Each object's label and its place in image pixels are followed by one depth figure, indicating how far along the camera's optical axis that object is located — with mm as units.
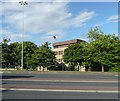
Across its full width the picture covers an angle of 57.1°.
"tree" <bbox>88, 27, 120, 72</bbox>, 22990
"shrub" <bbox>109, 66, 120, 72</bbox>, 20597
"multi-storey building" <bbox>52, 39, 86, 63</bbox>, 34848
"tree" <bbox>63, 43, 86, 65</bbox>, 26254
